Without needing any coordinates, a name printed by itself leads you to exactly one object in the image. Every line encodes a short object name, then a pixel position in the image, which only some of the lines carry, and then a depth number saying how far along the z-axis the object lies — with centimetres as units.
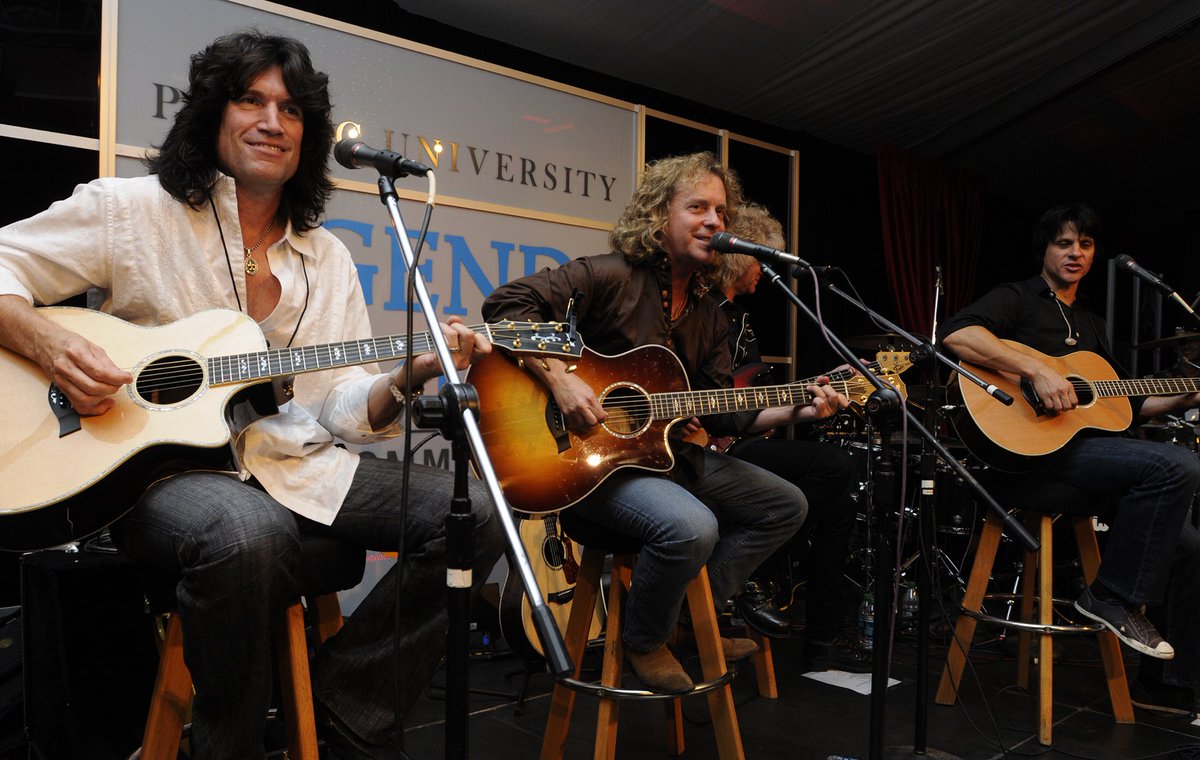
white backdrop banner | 331
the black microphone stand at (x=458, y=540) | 136
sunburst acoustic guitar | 223
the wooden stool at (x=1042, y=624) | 281
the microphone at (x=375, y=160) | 164
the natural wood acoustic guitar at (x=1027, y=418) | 299
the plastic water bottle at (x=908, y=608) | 426
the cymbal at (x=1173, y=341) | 363
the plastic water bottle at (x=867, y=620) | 398
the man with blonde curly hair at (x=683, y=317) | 254
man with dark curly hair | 163
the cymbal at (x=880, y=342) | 372
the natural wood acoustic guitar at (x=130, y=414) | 166
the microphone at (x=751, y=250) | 221
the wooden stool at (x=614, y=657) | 216
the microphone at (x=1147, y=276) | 325
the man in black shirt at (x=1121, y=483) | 288
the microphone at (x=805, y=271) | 222
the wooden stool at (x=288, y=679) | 177
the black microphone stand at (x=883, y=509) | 201
